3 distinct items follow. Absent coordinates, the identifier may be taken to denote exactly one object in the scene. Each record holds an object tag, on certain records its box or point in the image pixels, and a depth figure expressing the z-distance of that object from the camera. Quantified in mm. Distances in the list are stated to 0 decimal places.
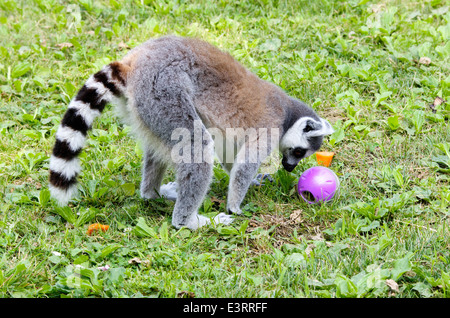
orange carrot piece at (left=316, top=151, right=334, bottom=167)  5105
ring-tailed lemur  3902
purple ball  4441
